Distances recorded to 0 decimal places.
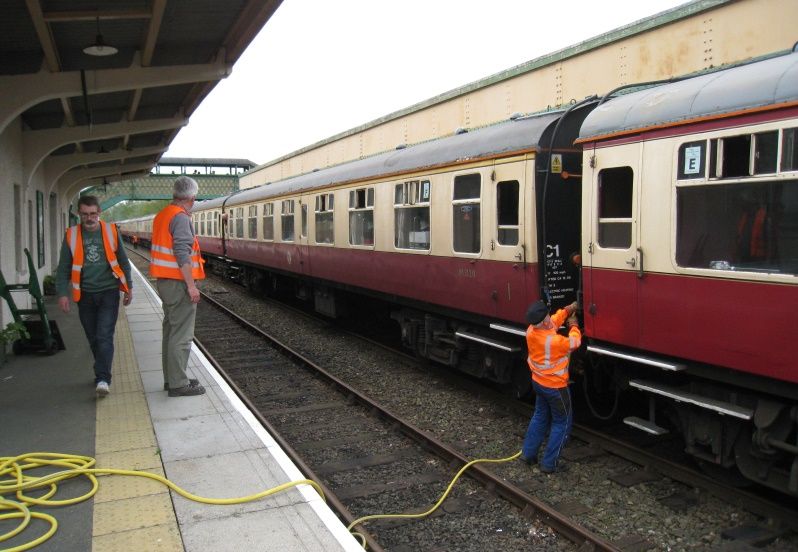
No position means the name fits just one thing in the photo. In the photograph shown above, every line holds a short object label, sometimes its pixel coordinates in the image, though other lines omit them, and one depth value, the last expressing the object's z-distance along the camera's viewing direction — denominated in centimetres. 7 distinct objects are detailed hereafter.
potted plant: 749
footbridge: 4900
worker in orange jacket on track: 541
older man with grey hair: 594
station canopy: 741
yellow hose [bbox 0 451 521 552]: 364
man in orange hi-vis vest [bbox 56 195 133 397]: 598
